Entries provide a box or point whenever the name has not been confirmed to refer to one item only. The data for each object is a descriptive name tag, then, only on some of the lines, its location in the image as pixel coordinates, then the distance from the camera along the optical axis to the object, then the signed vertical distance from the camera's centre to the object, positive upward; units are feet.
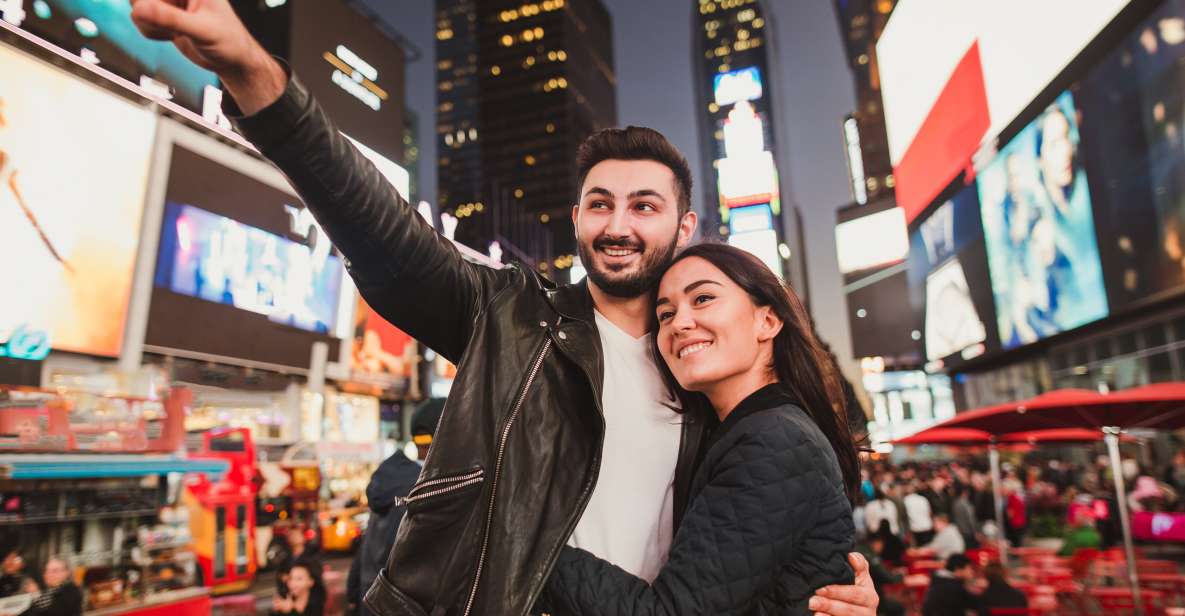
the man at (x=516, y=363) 5.24 +0.75
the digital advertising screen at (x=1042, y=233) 68.57 +21.19
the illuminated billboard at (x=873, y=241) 186.19 +50.46
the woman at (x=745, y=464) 5.81 -0.15
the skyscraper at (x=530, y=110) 376.07 +171.96
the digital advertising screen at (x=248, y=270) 74.90 +19.85
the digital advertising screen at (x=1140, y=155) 55.31 +22.54
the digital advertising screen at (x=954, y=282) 98.68 +23.90
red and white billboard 73.67 +45.82
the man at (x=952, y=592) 26.35 -5.17
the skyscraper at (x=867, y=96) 360.07 +173.19
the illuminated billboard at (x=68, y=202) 54.39 +18.84
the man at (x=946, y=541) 38.01 -4.87
